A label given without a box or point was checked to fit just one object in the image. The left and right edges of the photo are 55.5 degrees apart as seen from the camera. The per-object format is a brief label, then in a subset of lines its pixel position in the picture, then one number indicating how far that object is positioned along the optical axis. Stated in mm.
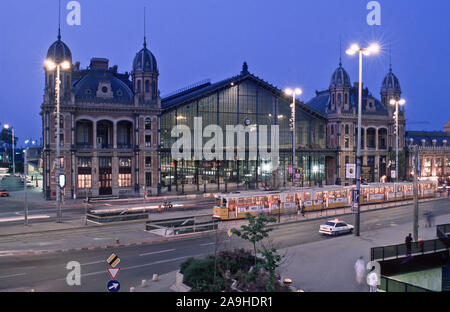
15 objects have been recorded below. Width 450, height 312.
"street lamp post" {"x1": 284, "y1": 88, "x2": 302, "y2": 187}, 53306
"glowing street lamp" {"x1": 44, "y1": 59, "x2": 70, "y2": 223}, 40500
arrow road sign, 15000
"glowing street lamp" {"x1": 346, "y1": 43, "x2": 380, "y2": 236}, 32469
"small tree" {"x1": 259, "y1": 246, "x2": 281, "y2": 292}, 16434
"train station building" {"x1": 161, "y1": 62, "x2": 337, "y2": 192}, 71500
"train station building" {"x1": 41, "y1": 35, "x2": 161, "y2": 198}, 63500
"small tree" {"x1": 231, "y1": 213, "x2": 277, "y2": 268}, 19469
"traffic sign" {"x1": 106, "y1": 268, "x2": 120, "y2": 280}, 15680
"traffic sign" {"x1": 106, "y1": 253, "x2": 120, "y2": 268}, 16562
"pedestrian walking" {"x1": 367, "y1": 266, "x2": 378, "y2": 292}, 17766
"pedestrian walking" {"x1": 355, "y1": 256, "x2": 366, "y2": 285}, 20000
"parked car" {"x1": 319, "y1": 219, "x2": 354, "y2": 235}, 34406
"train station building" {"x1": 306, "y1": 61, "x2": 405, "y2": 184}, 86875
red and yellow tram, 42344
